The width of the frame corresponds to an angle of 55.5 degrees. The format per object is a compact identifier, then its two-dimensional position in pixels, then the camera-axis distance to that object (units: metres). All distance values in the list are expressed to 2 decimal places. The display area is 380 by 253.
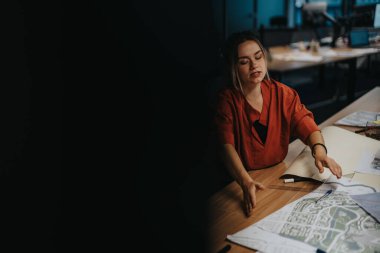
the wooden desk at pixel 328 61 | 2.95
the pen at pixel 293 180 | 1.04
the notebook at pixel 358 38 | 3.12
